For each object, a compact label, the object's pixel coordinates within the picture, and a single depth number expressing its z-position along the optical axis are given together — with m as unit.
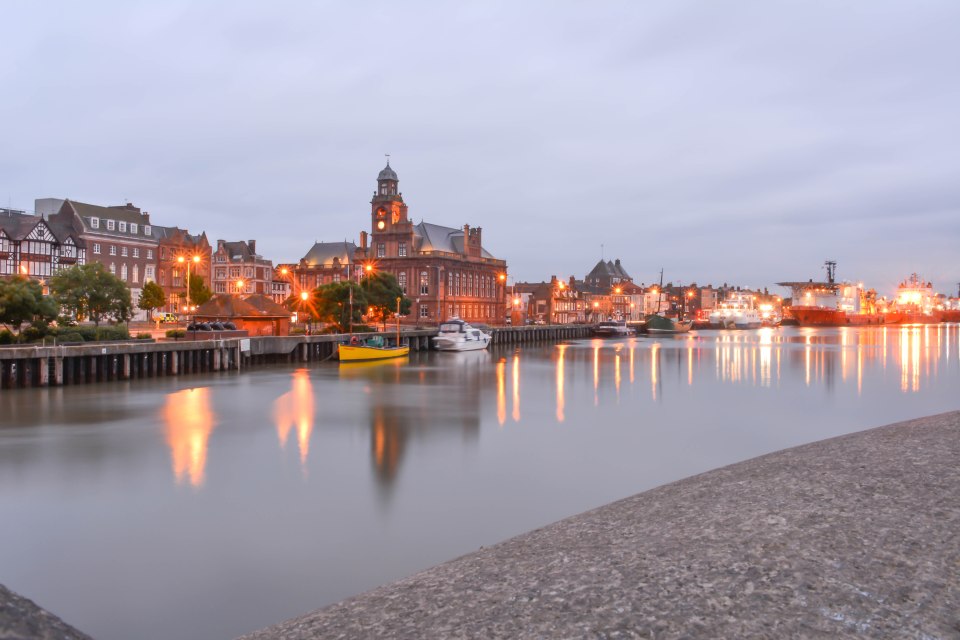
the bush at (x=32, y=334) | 43.97
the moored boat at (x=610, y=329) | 131.75
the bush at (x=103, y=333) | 47.50
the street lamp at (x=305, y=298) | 68.72
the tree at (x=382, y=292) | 80.12
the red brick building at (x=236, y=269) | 126.19
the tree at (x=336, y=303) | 71.88
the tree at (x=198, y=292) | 96.75
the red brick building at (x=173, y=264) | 103.81
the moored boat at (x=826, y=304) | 182.11
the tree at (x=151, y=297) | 87.38
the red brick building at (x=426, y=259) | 112.19
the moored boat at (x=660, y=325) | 141.12
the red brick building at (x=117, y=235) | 91.19
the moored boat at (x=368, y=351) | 58.41
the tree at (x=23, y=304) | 41.78
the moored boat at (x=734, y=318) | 171.88
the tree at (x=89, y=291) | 56.53
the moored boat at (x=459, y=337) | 78.35
